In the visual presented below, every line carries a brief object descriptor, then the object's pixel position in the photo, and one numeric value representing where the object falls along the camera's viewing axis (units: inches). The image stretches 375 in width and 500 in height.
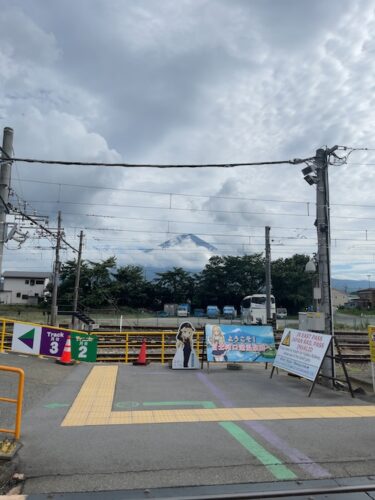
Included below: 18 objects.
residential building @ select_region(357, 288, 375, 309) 4236.2
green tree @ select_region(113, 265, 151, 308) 2923.2
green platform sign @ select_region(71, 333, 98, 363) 610.9
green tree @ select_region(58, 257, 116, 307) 2605.8
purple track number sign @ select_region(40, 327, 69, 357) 584.1
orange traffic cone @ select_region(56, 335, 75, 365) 558.4
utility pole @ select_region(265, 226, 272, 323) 1398.4
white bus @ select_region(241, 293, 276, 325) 1760.6
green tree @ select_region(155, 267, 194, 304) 3127.5
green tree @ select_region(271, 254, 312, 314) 2898.6
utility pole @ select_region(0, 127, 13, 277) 511.5
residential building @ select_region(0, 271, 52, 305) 3447.3
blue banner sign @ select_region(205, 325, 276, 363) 538.7
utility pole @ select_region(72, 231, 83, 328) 1373.8
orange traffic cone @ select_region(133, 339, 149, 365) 584.4
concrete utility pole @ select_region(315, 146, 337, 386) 466.0
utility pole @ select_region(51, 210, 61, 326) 1139.3
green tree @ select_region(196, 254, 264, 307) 3100.4
